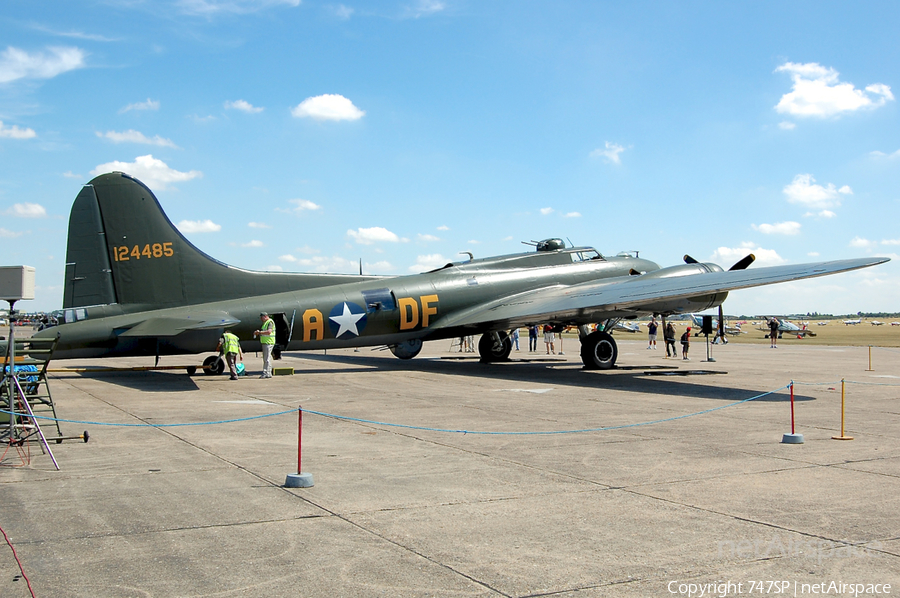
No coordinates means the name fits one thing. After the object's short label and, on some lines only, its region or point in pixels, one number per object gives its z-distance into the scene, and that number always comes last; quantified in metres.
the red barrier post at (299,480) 7.44
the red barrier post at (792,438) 10.18
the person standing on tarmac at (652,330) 43.79
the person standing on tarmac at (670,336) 34.44
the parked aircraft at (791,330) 73.46
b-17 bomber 18.25
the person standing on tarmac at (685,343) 33.20
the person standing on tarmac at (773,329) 46.75
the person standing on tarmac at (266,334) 19.27
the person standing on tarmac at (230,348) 19.06
